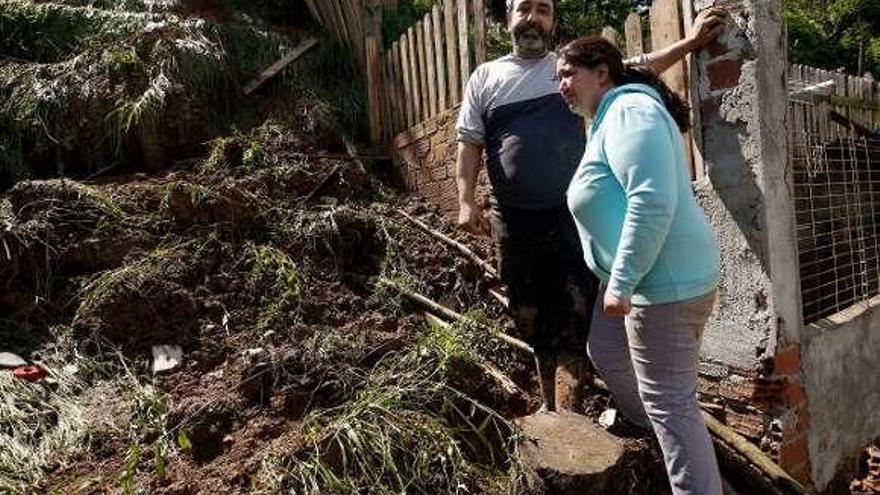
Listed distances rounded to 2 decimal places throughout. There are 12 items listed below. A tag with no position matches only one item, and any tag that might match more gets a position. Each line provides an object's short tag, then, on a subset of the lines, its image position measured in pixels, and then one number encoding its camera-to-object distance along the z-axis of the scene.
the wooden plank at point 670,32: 2.99
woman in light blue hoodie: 1.99
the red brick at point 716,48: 2.85
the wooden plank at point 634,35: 3.27
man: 2.91
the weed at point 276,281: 3.85
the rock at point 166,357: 3.42
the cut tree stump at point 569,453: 2.28
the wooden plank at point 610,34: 3.60
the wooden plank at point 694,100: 2.95
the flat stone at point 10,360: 3.36
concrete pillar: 2.78
